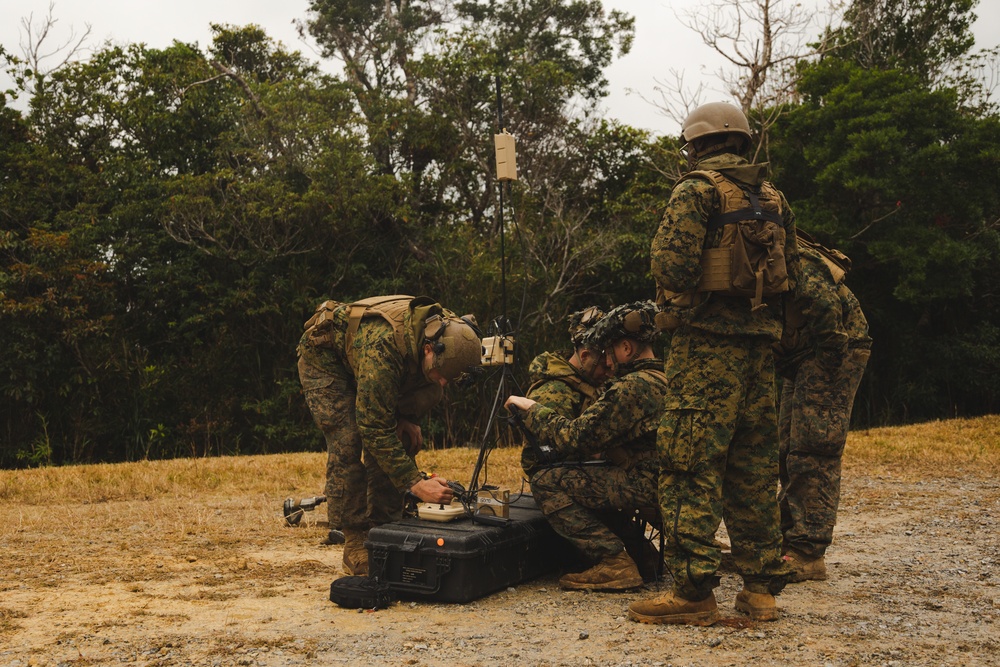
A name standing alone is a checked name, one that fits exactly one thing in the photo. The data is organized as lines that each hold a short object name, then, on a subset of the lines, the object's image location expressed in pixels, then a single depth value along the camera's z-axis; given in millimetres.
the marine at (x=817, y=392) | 5609
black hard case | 5062
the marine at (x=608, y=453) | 5293
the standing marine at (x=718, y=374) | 4508
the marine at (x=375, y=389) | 5578
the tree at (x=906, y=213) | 18359
